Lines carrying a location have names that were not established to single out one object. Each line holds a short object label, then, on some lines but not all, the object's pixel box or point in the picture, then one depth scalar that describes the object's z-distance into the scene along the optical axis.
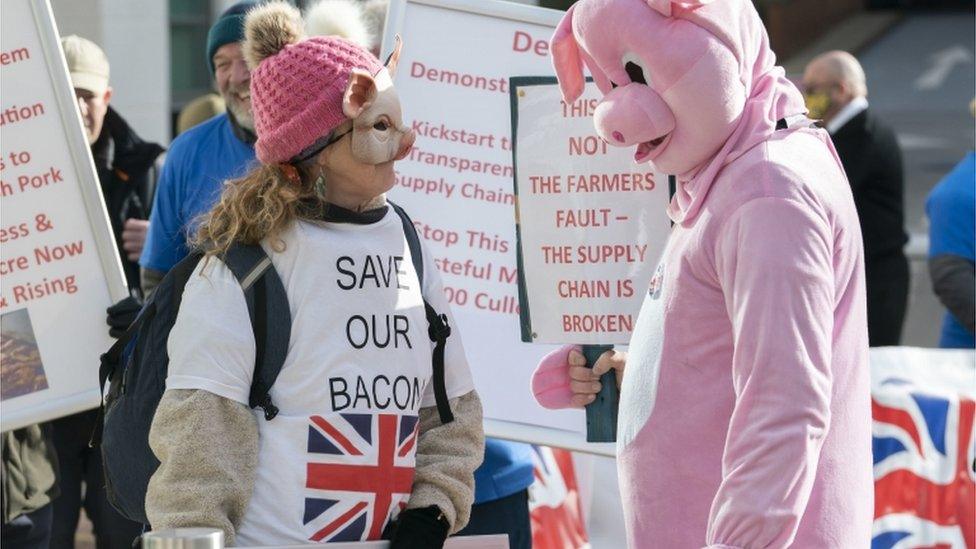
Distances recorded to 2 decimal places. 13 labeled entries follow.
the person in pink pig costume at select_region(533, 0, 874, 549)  4.43
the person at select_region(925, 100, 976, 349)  11.27
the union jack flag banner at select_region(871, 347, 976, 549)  9.32
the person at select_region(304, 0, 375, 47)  7.38
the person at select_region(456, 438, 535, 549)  7.18
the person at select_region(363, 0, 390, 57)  8.62
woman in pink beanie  4.96
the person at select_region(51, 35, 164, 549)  8.93
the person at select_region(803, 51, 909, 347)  13.97
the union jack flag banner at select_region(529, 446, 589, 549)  9.39
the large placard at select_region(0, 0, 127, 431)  7.00
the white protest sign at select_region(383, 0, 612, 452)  7.45
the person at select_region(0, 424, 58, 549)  7.91
